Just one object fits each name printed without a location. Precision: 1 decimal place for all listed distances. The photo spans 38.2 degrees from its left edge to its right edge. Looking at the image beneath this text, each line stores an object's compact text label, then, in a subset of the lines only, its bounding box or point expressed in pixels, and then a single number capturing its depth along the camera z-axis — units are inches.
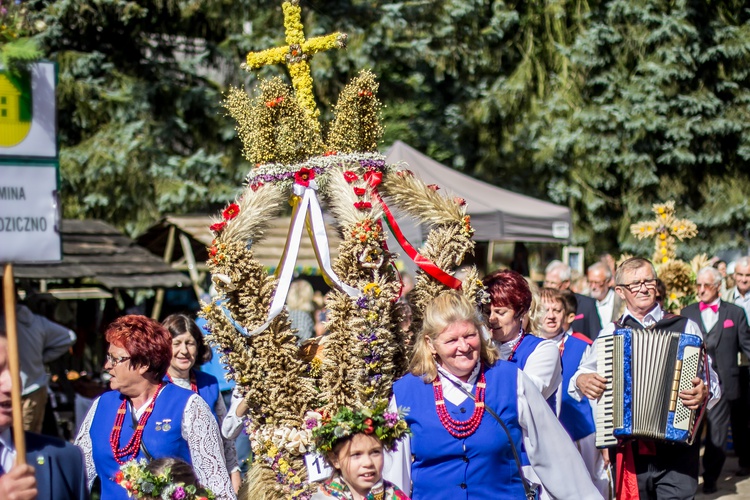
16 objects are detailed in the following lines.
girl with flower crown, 165.9
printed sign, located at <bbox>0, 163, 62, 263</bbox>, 130.8
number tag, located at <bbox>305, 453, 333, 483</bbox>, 223.1
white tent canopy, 531.2
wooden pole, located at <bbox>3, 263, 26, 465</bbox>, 124.4
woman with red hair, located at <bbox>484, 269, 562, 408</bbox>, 230.7
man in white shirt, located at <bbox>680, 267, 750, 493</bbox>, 423.5
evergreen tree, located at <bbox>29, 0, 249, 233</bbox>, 668.7
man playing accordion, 266.1
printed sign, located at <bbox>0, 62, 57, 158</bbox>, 131.3
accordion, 260.5
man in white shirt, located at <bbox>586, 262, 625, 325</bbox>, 457.9
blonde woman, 184.5
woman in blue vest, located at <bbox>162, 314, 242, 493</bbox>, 255.3
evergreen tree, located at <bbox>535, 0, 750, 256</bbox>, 765.1
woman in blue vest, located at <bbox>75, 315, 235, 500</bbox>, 193.9
